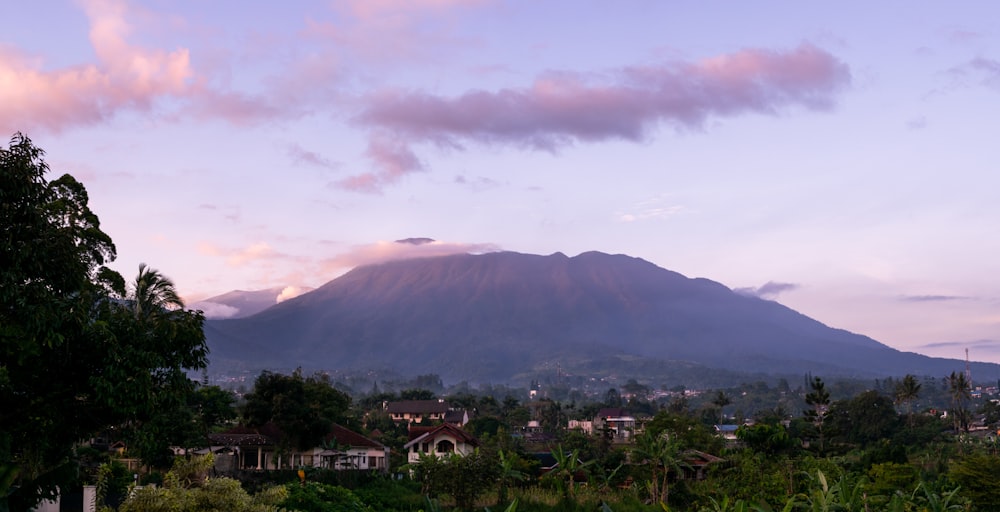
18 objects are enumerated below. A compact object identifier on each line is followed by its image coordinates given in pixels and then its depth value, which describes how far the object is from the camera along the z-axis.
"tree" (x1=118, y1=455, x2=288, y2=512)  16.61
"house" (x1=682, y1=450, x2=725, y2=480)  59.60
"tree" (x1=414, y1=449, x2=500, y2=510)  43.16
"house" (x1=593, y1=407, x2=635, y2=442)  164.21
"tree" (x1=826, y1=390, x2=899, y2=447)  94.12
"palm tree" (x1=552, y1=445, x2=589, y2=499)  46.62
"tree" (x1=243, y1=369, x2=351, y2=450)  60.28
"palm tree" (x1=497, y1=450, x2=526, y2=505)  43.60
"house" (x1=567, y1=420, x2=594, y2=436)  151.57
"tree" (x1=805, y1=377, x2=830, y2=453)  64.17
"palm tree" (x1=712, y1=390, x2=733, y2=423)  136.32
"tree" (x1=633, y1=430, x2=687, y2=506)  47.16
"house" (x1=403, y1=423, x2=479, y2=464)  75.81
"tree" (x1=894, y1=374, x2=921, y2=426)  116.38
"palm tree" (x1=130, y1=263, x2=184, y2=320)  41.91
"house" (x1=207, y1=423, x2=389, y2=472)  58.46
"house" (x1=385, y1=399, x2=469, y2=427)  143.38
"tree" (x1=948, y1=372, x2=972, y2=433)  113.99
